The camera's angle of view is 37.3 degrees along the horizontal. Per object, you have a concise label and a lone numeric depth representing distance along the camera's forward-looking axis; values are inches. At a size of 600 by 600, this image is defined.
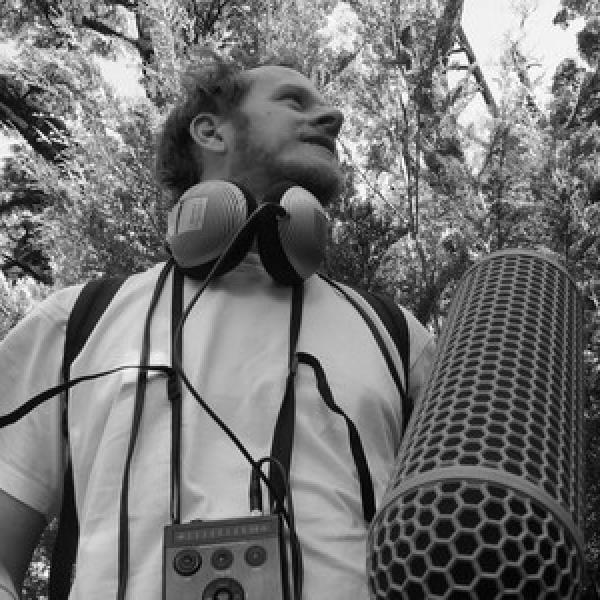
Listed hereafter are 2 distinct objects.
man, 53.0
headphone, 65.5
